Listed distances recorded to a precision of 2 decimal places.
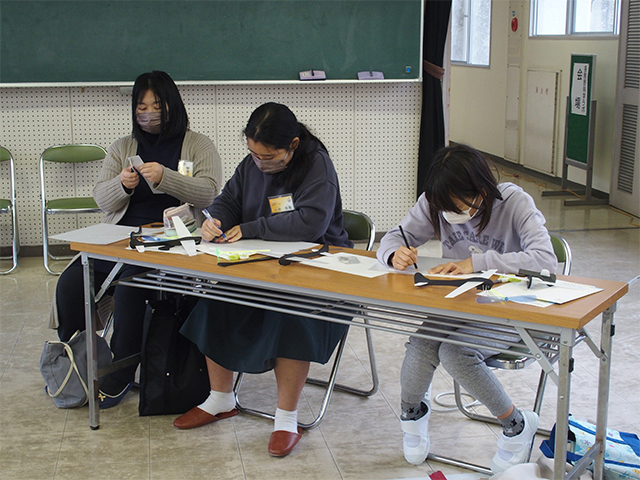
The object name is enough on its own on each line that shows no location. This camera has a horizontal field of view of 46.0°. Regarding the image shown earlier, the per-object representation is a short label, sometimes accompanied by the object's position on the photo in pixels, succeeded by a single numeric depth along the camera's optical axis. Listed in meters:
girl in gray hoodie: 2.23
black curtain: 5.26
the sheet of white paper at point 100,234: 2.65
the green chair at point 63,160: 4.80
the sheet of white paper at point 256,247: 2.53
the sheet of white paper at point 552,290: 1.92
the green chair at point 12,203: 4.88
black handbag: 2.80
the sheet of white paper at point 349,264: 2.27
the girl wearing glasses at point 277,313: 2.57
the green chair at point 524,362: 2.22
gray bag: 2.90
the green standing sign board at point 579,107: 6.56
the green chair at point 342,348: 2.78
